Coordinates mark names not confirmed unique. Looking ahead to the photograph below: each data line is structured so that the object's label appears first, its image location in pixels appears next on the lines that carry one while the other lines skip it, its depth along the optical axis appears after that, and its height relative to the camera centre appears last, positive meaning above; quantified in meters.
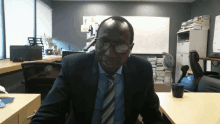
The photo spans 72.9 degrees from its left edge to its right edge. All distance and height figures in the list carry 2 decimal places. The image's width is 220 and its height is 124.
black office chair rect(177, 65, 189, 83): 3.02 -0.31
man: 0.63 -0.17
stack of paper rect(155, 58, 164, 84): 4.89 -0.58
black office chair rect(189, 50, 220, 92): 2.50 -0.19
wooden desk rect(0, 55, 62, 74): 1.67 -0.20
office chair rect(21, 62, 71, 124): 1.54 -0.25
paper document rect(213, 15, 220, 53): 3.96 +0.50
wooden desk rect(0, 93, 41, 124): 0.78 -0.33
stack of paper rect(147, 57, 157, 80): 4.91 -0.23
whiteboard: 5.18 +0.71
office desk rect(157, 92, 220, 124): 0.77 -0.32
